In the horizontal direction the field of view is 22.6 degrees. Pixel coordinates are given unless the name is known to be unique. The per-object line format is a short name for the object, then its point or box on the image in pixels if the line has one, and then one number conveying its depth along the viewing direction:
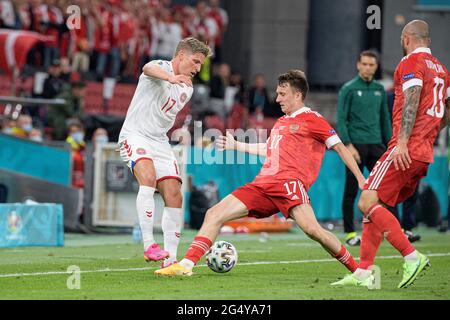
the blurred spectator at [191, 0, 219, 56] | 28.72
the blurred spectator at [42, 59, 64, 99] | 22.98
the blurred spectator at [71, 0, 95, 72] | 25.22
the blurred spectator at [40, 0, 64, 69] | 24.61
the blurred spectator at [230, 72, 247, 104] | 28.03
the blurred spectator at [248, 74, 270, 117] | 28.11
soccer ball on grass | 10.93
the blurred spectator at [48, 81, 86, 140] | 22.03
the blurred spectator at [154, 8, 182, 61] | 27.46
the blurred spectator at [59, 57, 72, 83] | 23.22
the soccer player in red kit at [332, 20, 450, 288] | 9.96
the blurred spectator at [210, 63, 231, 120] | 27.00
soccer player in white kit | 11.40
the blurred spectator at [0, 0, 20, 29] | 23.98
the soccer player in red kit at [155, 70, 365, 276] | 10.24
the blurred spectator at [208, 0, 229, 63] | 29.44
